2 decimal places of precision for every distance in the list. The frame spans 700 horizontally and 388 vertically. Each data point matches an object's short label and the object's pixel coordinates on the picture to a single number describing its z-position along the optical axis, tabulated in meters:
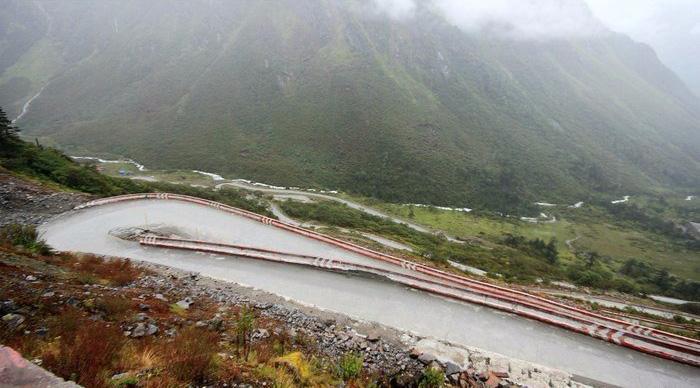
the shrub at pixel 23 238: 10.84
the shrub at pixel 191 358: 4.75
